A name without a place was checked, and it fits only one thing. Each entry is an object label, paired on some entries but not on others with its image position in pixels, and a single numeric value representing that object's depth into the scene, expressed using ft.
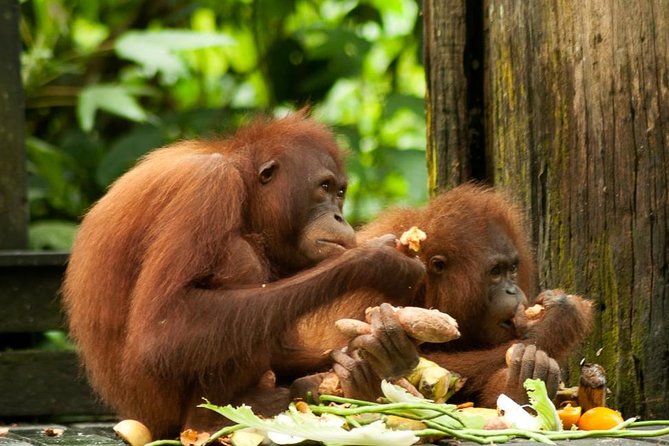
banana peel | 28.81
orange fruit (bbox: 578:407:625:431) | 26.84
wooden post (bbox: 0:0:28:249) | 41.93
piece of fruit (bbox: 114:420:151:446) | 26.94
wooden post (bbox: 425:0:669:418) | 29.78
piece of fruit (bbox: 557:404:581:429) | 27.76
